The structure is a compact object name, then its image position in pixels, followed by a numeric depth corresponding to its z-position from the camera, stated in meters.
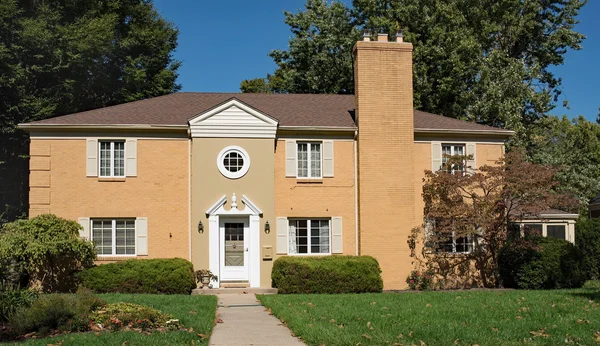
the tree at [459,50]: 33.03
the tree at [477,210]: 22.05
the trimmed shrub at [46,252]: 20.02
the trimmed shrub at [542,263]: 21.47
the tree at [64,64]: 29.42
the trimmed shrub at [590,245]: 25.33
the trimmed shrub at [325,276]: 20.69
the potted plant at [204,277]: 21.69
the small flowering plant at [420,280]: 22.58
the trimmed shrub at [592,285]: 21.06
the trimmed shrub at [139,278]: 20.27
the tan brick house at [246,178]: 22.31
